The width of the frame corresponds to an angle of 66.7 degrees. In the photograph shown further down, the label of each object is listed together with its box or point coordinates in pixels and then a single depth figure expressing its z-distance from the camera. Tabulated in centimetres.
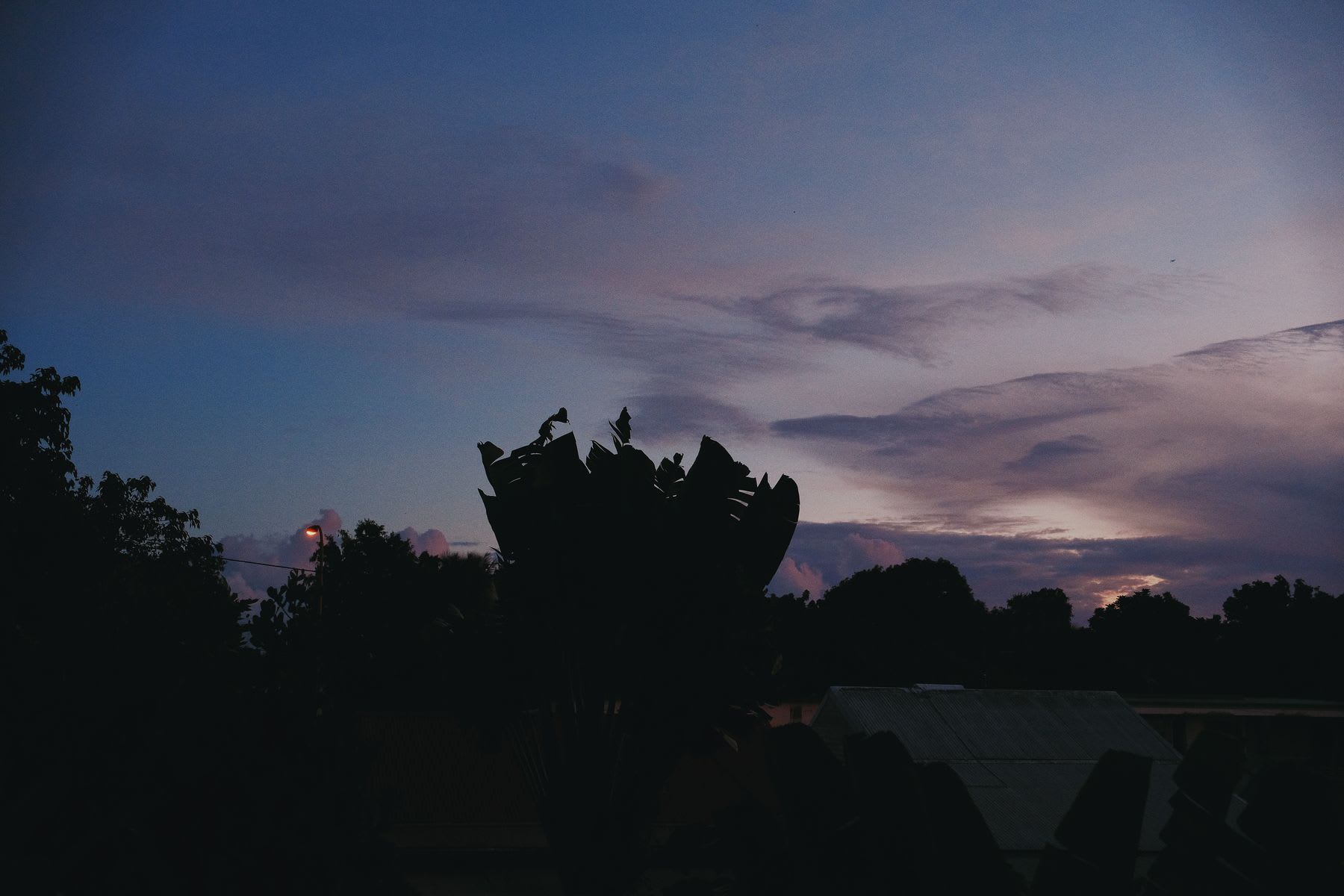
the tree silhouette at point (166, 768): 448
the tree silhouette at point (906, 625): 6159
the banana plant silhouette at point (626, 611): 1789
